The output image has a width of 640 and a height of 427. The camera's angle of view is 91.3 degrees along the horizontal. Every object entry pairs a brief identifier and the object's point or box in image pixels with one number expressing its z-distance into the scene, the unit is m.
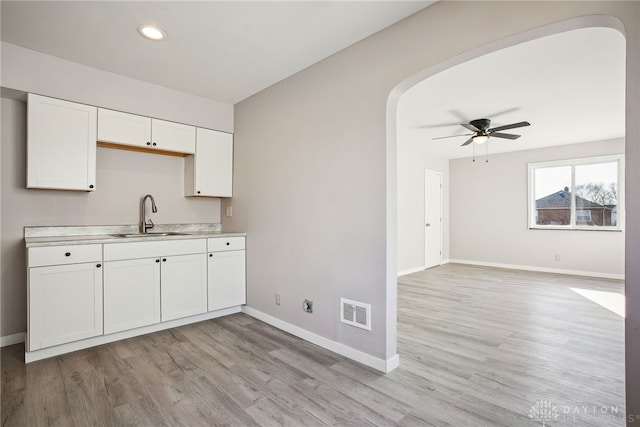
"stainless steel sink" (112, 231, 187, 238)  3.11
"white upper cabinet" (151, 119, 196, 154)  3.15
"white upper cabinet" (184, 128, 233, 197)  3.46
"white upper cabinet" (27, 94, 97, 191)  2.52
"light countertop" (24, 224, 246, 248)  2.49
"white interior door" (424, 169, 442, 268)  6.55
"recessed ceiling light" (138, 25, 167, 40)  2.24
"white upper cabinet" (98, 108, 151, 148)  2.85
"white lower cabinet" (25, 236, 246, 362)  2.35
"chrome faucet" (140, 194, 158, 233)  3.28
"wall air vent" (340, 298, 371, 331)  2.31
